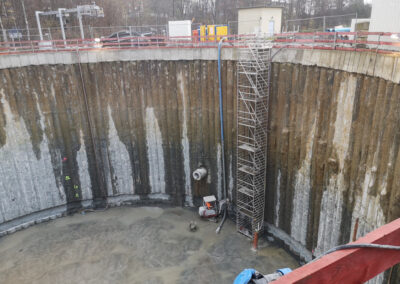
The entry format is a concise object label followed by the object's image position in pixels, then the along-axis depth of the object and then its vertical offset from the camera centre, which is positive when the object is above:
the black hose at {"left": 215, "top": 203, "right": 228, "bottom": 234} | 16.94 -10.02
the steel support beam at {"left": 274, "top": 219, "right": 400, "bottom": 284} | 2.22 -1.72
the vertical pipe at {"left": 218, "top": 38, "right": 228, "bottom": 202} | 16.44 -4.46
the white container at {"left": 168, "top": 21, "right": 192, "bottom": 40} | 21.55 +0.28
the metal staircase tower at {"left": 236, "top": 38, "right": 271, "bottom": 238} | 14.82 -4.90
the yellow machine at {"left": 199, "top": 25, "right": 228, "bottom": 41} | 20.92 +0.05
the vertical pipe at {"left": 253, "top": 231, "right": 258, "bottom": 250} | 15.30 -9.75
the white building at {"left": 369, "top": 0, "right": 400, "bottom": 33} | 12.16 +0.32
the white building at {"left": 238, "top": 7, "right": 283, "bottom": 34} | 21.02 +0.65
